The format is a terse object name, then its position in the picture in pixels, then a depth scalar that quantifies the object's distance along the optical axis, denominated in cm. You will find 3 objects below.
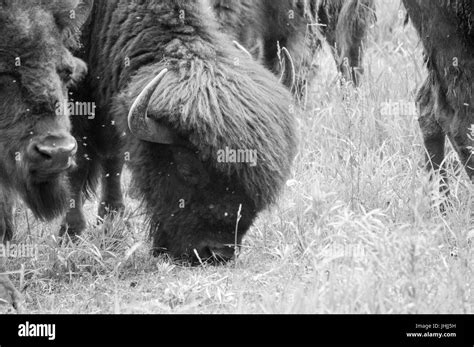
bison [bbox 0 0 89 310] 993
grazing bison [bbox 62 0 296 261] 1084
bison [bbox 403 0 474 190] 1026
